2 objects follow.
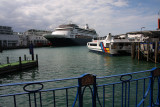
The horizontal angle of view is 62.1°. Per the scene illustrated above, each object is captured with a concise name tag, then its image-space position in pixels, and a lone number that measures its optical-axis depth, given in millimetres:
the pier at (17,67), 13743
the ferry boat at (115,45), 26078
